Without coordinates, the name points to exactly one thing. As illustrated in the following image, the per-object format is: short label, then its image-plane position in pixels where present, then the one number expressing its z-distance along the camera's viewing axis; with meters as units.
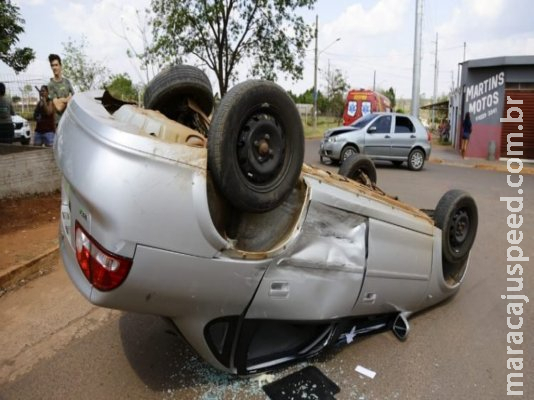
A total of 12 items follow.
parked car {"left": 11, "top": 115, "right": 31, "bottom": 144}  13.77
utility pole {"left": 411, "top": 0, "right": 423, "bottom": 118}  18.62
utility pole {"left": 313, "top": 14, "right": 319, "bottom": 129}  32.59
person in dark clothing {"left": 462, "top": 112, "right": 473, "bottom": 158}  17.62
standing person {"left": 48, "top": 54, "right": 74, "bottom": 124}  6.63
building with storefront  16.75
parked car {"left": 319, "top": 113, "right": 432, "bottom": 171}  13.62
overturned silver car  1.98
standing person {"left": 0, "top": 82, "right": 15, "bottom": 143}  8.34
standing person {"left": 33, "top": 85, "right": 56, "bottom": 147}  7.83
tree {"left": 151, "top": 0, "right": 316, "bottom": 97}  14.22
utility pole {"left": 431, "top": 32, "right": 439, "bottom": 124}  56.06
